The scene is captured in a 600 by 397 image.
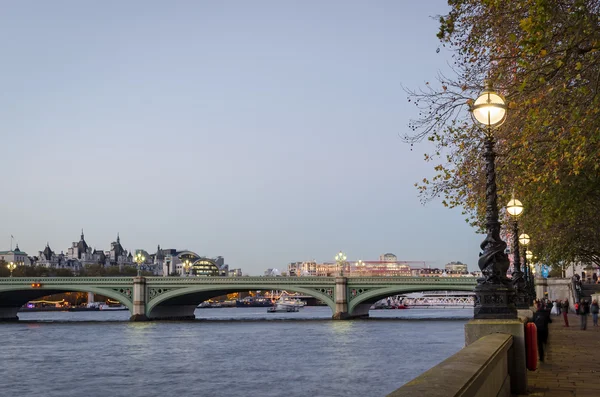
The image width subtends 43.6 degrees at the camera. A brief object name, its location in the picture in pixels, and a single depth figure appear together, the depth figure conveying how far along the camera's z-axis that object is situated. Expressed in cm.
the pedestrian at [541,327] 1970
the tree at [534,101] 1381
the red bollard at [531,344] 1498
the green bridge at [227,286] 8641
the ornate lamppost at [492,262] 1330
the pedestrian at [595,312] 3842
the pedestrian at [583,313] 3450
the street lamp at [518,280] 2402
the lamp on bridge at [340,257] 10812
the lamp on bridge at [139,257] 10925
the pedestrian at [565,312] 3934
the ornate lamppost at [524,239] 2995
